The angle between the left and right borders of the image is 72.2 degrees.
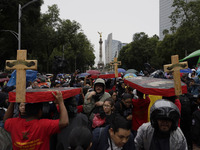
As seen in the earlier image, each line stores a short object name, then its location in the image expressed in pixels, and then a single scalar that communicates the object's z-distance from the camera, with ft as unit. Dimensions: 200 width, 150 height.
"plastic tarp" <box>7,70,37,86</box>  9.20
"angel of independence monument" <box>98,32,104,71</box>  127.05
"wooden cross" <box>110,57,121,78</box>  13.59
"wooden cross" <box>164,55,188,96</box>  5.97
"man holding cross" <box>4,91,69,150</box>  5.13
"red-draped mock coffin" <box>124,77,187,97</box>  6.06
